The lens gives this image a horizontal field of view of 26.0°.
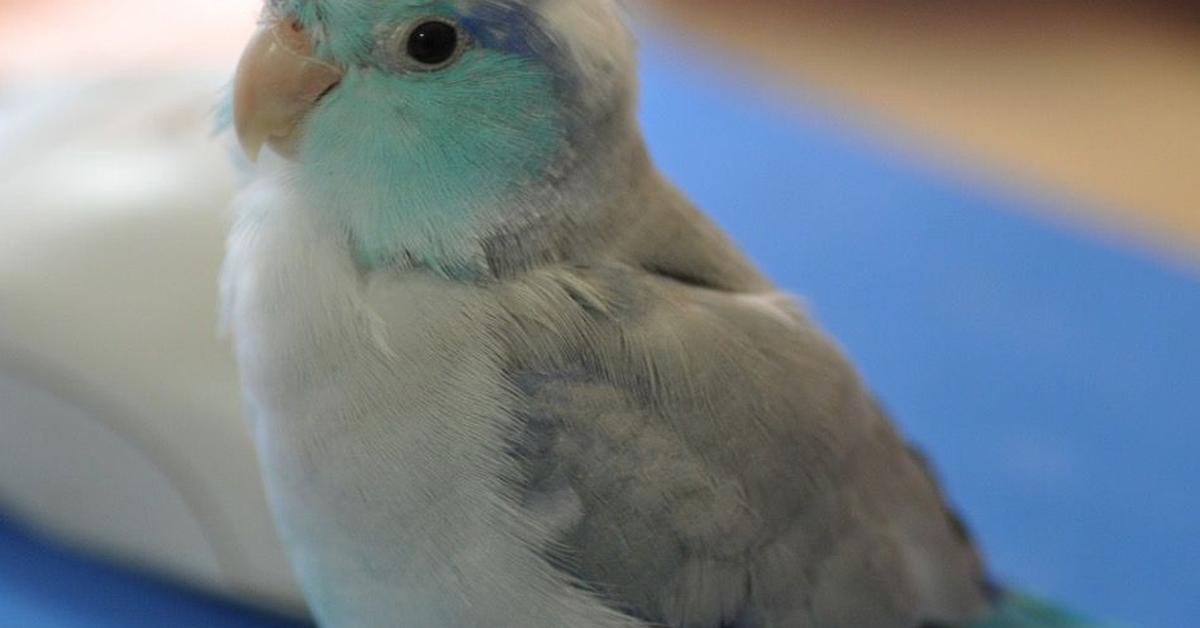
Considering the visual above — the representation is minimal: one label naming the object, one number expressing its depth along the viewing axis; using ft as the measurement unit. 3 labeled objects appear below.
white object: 0.73
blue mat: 0.83
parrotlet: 0.62
